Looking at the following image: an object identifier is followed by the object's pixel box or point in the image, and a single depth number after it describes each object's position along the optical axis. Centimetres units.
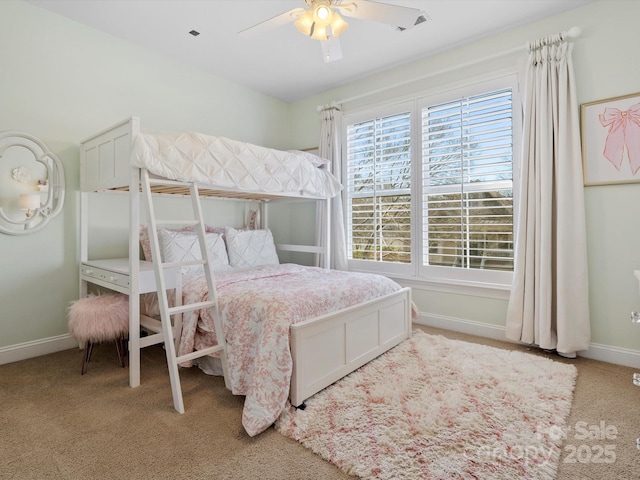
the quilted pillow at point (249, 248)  334
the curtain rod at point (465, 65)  258
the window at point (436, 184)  305
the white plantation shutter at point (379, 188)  362
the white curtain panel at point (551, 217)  257
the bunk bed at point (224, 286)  196
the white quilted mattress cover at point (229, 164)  221
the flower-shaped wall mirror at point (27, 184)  252
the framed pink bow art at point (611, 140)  244
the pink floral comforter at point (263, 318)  179
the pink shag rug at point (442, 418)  147
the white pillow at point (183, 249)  276
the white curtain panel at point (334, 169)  394
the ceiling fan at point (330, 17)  191
